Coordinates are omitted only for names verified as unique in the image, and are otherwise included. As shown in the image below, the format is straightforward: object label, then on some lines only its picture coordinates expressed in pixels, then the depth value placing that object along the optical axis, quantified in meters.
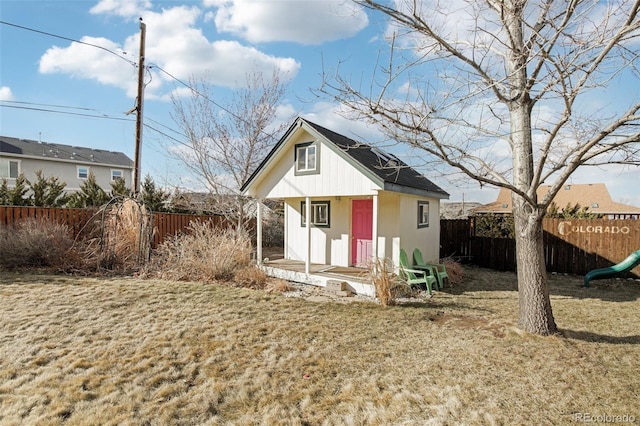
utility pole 12.59
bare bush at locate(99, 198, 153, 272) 10.13
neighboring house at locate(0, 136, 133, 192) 25.44
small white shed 8.94
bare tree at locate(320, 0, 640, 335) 4.37
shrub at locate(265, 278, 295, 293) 8.66
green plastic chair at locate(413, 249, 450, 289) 9.32
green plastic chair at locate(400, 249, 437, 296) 8.41
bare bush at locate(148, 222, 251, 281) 9.41
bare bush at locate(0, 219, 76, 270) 9.49
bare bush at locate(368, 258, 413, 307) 7.36
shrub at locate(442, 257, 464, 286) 10.16
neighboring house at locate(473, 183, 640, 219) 25.94
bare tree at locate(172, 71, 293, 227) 15.05
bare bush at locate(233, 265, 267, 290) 9.07
